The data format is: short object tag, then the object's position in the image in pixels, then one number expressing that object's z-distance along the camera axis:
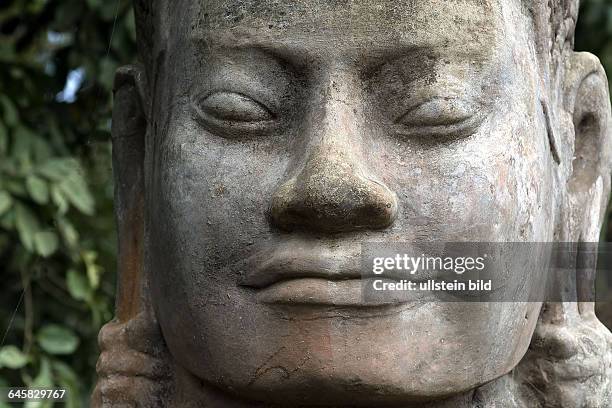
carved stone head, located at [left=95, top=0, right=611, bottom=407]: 1.89
